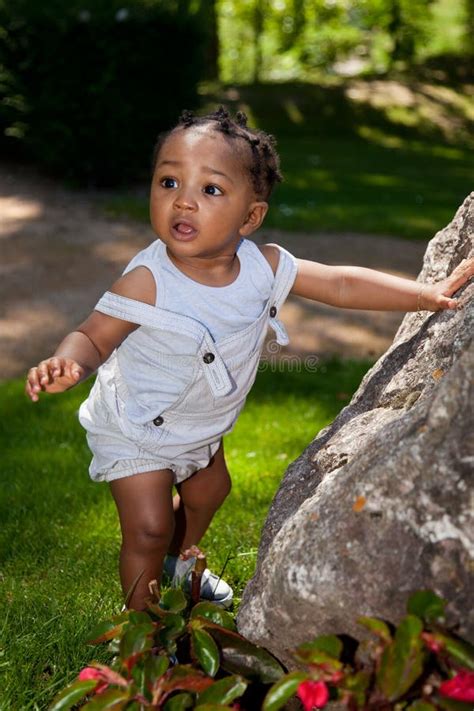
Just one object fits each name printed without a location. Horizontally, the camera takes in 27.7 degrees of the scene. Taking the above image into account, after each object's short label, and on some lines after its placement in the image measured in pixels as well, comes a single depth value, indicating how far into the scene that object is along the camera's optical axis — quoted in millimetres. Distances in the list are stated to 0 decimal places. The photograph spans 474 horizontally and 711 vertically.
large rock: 1635
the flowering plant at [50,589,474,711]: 1550
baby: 2420
